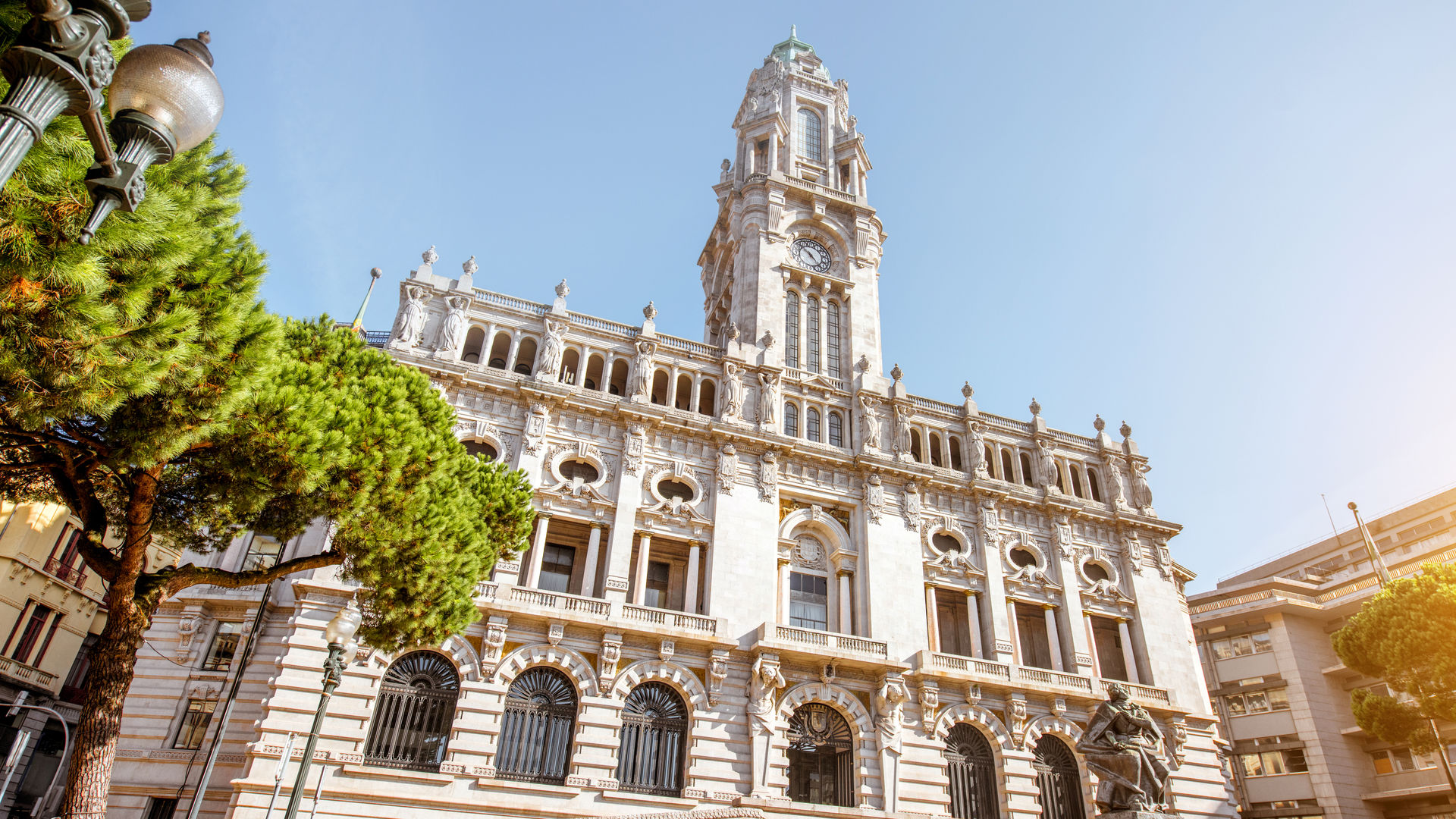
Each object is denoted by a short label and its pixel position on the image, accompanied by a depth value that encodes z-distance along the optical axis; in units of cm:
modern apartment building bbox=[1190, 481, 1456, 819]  3941
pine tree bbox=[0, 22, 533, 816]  965
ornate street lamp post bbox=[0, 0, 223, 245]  559
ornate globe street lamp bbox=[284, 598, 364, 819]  1465
